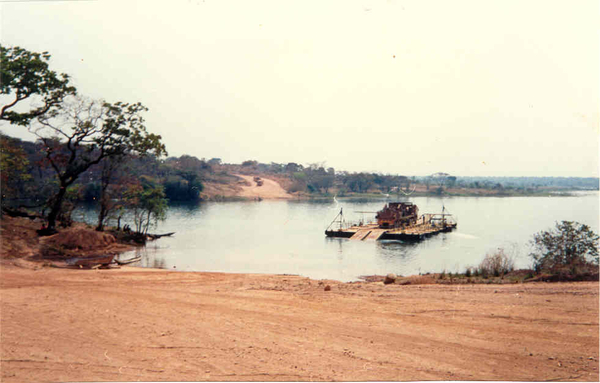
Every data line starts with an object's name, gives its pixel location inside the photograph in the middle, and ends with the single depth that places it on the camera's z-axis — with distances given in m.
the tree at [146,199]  25.69
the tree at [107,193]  24.29
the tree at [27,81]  15.77
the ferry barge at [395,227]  34.59
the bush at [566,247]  12.46
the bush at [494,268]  12.72
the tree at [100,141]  19.78
